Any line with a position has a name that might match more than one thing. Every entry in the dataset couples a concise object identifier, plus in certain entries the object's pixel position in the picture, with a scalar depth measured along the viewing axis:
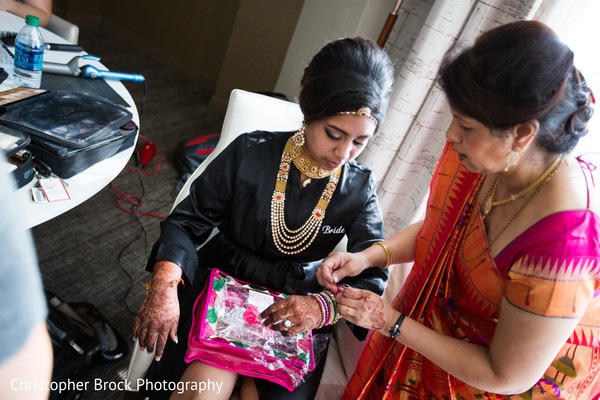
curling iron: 1.65
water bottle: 1.44
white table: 1.06
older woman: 0.88
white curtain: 1.68
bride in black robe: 1.16
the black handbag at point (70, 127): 1.16
